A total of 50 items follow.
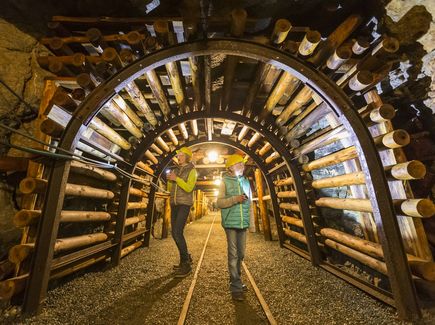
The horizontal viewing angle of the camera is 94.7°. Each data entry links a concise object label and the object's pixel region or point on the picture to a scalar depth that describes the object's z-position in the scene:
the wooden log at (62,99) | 2.83
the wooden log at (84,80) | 2.83
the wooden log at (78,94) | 3.19
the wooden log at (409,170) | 2.22
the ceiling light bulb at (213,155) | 8.46
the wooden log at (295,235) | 5.01
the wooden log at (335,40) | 2.72
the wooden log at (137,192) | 5.62
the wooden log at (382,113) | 2.53
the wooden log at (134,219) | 5.36
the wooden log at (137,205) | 5.43
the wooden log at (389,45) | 2.38
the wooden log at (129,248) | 4.96
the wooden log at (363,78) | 2.59
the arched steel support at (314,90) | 2.32
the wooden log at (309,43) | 2.56
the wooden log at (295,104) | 3.64
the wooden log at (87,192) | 3.24
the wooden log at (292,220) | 5.11
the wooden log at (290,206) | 5.34
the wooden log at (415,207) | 2.12
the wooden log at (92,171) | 3.58
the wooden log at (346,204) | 3.04
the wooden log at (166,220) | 8.45
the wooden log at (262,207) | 7.66
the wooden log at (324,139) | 3.29
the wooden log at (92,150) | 3.80
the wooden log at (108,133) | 3.71
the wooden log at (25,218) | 2.54
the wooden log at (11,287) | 2.28
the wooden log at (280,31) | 2.54
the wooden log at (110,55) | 2.82
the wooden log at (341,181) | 3.16
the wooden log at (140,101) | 3.62
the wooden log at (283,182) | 5.57
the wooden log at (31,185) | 2.58
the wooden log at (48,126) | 2.71
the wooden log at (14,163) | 2.86
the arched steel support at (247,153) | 6.43
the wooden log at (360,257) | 2.82
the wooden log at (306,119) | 3.55
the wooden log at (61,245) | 2.48
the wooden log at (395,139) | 2.35
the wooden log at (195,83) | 3.32
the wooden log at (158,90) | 3.52
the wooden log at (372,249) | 2.23
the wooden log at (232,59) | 2.55
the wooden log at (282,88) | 3.55
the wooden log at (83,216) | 3.07
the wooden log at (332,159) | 3.32
